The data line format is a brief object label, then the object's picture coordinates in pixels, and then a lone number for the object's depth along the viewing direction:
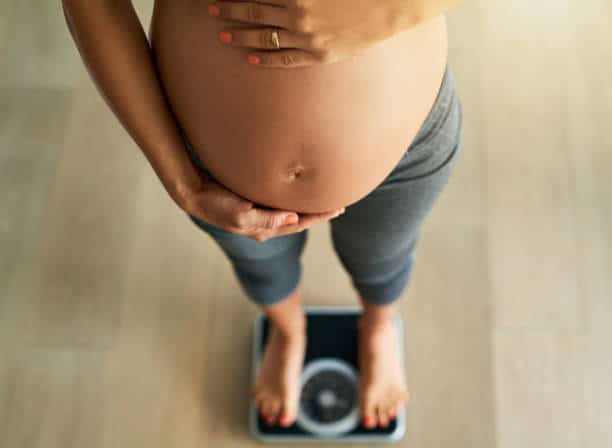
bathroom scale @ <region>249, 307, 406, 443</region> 1.07
